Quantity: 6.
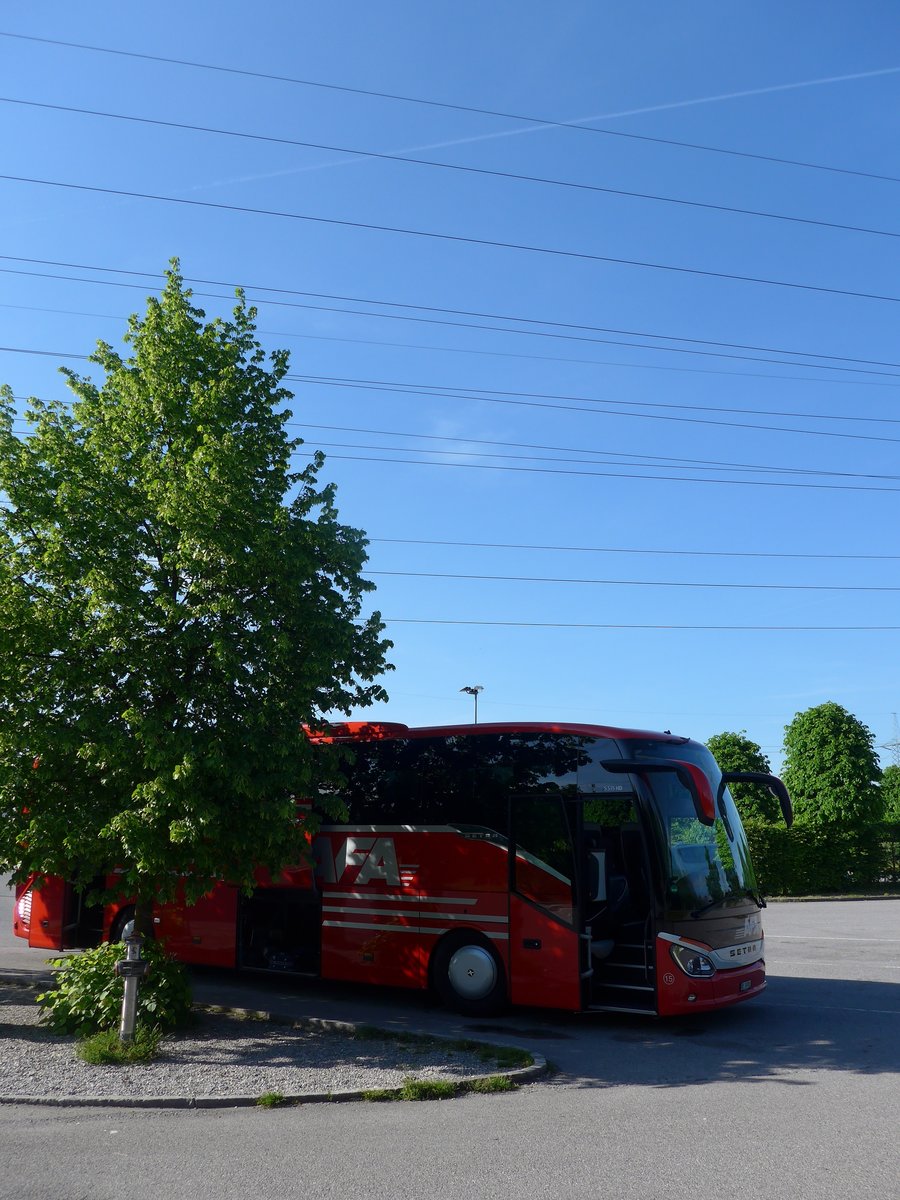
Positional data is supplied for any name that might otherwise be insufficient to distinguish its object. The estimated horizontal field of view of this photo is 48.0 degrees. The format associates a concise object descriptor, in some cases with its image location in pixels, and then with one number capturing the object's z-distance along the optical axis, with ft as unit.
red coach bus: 35.27
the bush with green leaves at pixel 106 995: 32.37
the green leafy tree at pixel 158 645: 31.58
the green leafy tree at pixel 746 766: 108.47
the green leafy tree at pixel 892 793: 131.83
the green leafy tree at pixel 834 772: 106.63
